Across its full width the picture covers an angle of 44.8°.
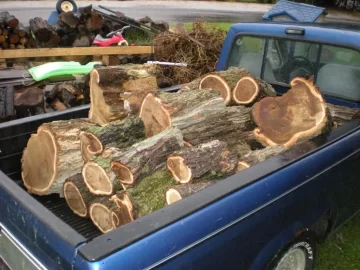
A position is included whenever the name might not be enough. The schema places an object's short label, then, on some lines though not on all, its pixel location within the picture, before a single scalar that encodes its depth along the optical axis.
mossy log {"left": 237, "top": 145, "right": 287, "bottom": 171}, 3.02
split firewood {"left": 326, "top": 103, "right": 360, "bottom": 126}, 3.66
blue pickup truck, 2.02
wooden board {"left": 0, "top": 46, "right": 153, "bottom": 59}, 8.66
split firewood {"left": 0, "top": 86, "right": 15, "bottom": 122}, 5.58
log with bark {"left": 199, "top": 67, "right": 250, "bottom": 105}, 3.94
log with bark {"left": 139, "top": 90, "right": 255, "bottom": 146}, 3.36
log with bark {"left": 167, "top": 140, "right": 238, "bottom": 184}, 2.82
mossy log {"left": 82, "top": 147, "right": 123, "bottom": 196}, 2.92
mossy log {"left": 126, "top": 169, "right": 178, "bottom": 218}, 2.68
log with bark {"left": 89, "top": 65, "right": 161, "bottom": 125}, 3.84
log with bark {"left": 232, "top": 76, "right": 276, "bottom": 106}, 3.86
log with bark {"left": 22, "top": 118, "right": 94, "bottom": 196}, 3.21
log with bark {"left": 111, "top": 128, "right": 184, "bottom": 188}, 2.88
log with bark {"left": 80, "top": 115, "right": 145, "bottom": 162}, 3.18
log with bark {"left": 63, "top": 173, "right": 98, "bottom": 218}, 2.95
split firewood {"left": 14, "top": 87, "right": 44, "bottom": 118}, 5.86
